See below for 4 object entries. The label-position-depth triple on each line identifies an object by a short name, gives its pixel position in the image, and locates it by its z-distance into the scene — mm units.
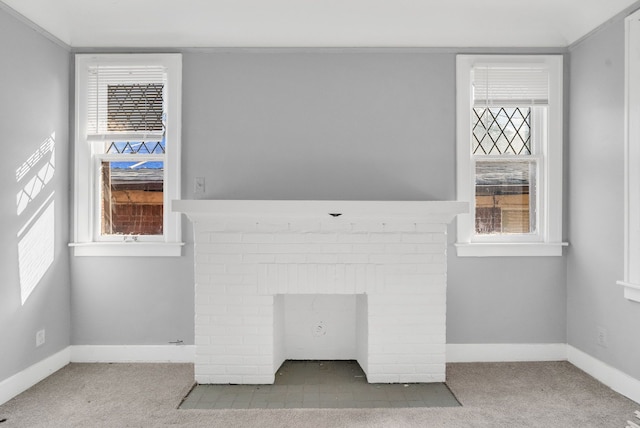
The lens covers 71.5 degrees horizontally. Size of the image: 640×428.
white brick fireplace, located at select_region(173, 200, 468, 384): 2900
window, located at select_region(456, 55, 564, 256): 3318
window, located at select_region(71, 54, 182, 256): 3307
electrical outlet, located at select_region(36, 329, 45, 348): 2971
